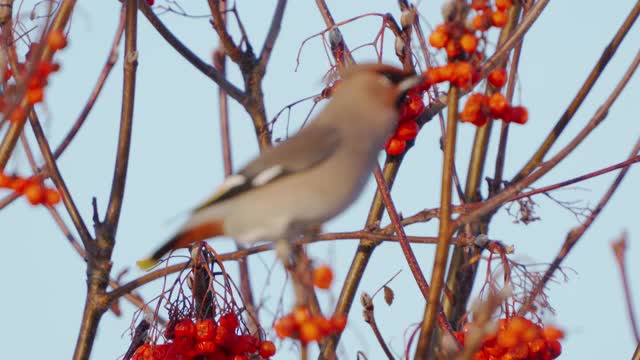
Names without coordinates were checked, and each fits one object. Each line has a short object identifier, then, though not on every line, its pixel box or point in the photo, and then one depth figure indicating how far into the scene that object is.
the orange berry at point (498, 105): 6.06
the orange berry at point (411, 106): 7.19
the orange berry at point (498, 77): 6.10
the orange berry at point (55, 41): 5.26
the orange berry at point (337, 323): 4.50
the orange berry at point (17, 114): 4.53
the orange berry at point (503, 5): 5.82
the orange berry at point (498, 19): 5.39
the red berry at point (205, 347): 6.73
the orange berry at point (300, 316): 4.37
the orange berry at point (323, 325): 4.38
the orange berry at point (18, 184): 6.00
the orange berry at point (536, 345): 6.58
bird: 5.39
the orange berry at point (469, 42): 4.99
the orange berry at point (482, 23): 5.28
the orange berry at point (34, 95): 5.32
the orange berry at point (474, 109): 5.68
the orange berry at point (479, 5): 5.21
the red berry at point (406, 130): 7.32
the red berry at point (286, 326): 4.39
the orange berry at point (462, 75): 4.96
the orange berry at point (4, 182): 6.06
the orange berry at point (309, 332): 4.29
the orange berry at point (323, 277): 4.55
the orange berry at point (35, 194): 5.81
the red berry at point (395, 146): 7.36
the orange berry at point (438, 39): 5.11
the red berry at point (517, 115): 6.23
